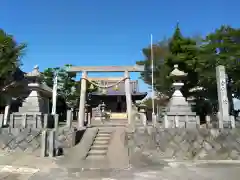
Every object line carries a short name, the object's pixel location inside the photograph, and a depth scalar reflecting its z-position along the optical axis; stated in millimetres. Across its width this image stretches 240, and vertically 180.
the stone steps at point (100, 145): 8586
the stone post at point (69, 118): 10781
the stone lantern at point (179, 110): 10312
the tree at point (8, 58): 17531
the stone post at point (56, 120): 11234
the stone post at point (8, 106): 19041
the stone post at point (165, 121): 10312
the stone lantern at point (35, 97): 10836
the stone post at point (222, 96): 9847
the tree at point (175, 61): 20625
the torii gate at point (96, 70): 15250
